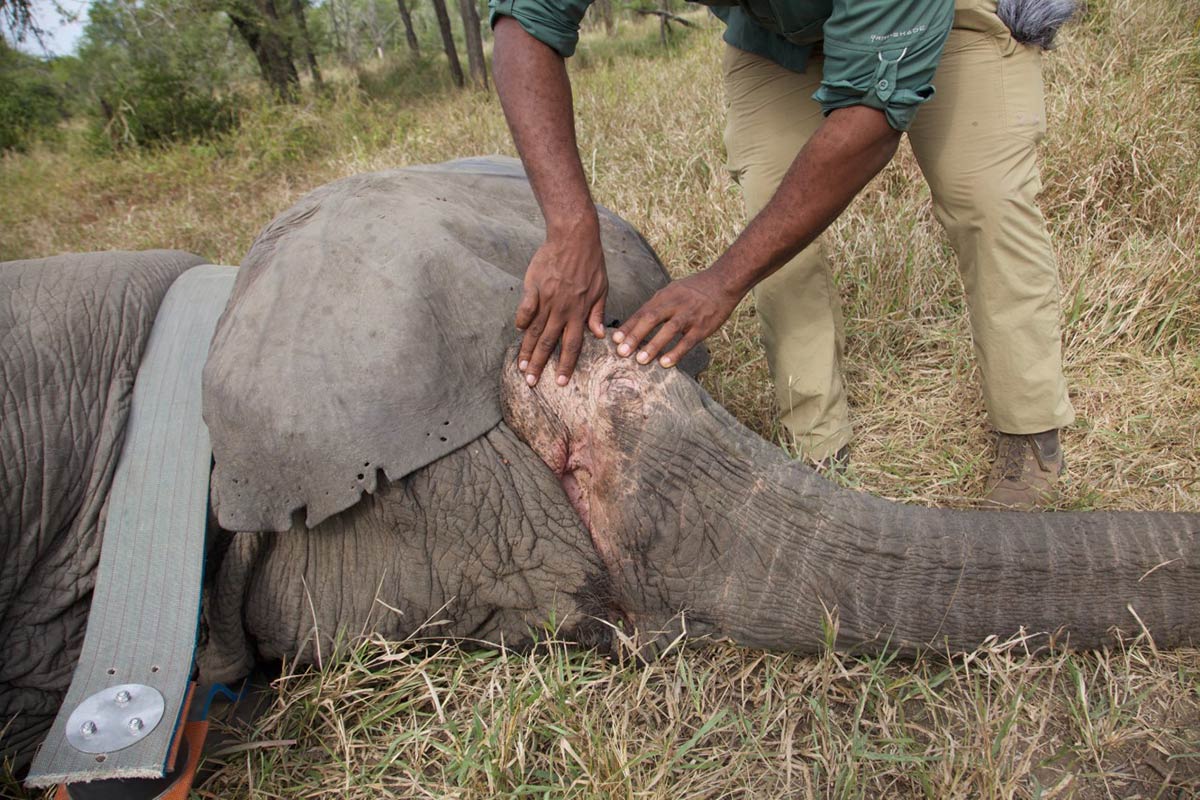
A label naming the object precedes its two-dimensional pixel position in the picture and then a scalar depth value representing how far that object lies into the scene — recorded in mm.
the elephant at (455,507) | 1757
